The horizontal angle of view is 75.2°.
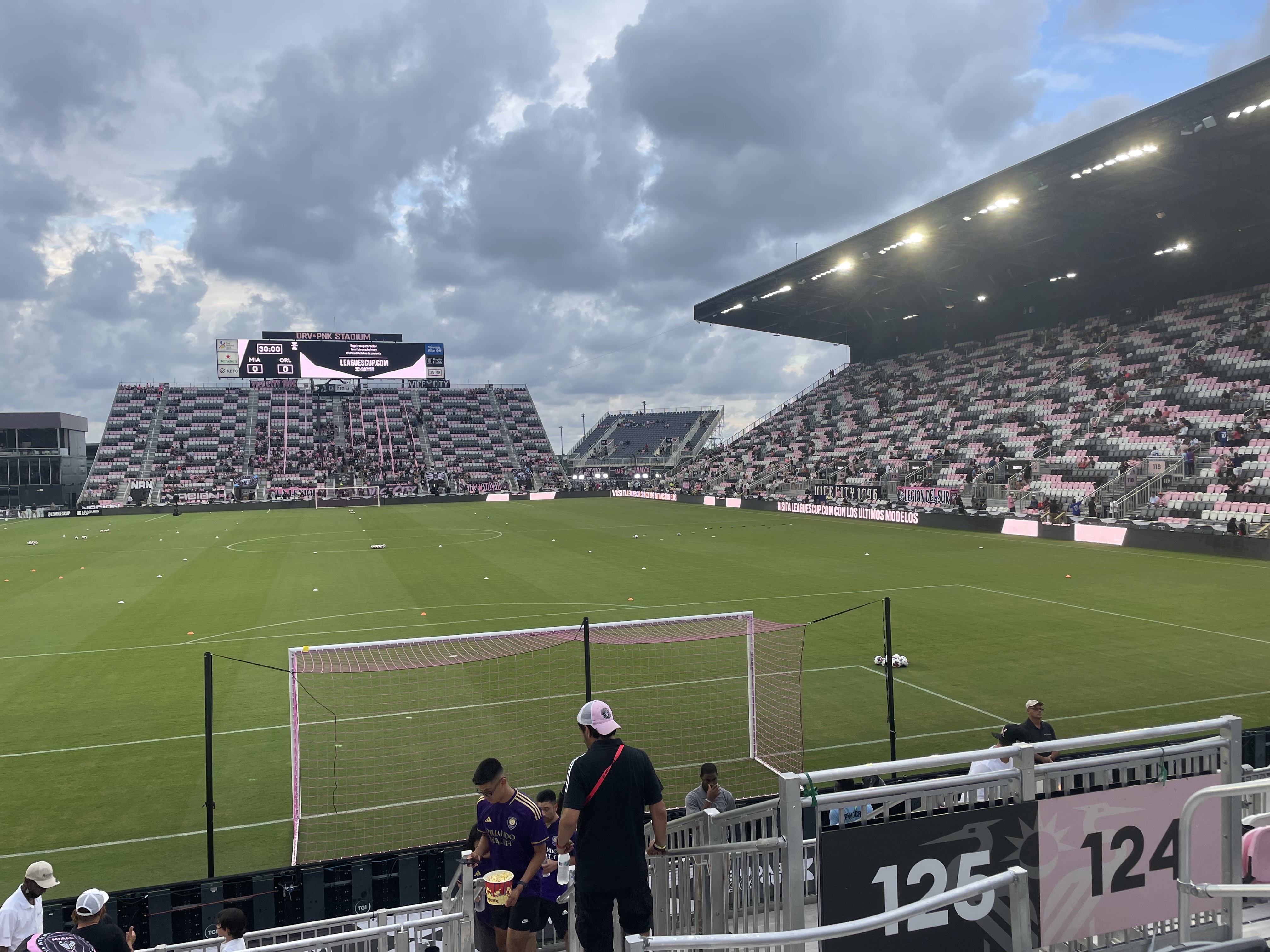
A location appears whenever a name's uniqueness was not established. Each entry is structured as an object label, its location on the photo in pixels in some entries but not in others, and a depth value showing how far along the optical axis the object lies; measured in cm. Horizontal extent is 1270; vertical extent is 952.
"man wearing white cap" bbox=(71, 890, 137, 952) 538
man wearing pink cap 456
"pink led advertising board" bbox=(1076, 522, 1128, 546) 3192
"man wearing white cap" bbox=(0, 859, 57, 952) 584
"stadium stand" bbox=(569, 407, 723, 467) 11706
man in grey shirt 714
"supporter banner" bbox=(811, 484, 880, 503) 5197
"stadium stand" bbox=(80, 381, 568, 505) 7988
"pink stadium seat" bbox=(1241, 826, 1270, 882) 530
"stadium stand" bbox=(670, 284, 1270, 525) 3644
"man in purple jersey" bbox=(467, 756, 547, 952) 508
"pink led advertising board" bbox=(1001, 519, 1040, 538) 3556
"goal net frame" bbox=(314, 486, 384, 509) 6850
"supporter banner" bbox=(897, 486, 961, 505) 4631
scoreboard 7800
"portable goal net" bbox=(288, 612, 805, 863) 967
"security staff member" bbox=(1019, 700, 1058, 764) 783
